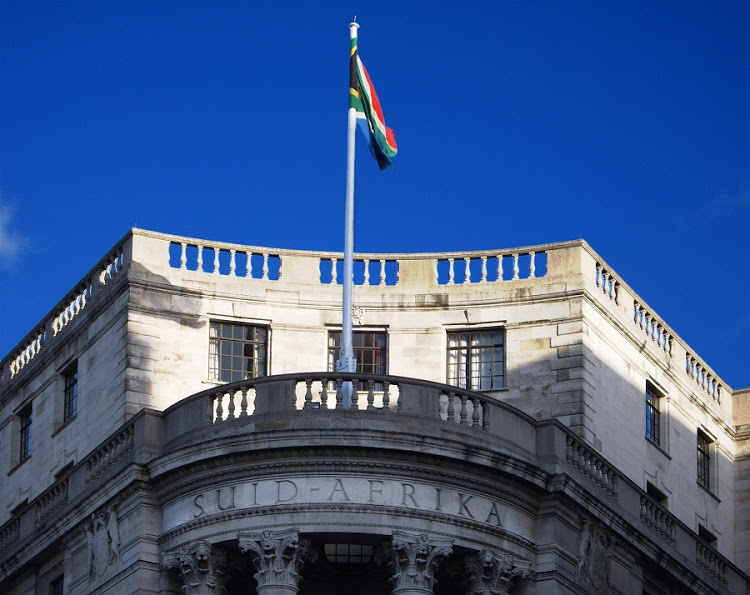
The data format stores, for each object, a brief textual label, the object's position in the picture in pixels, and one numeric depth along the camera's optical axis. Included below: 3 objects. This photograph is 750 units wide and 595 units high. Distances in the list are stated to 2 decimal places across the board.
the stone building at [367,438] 46.28
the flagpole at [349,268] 49.28
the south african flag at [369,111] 52.94
